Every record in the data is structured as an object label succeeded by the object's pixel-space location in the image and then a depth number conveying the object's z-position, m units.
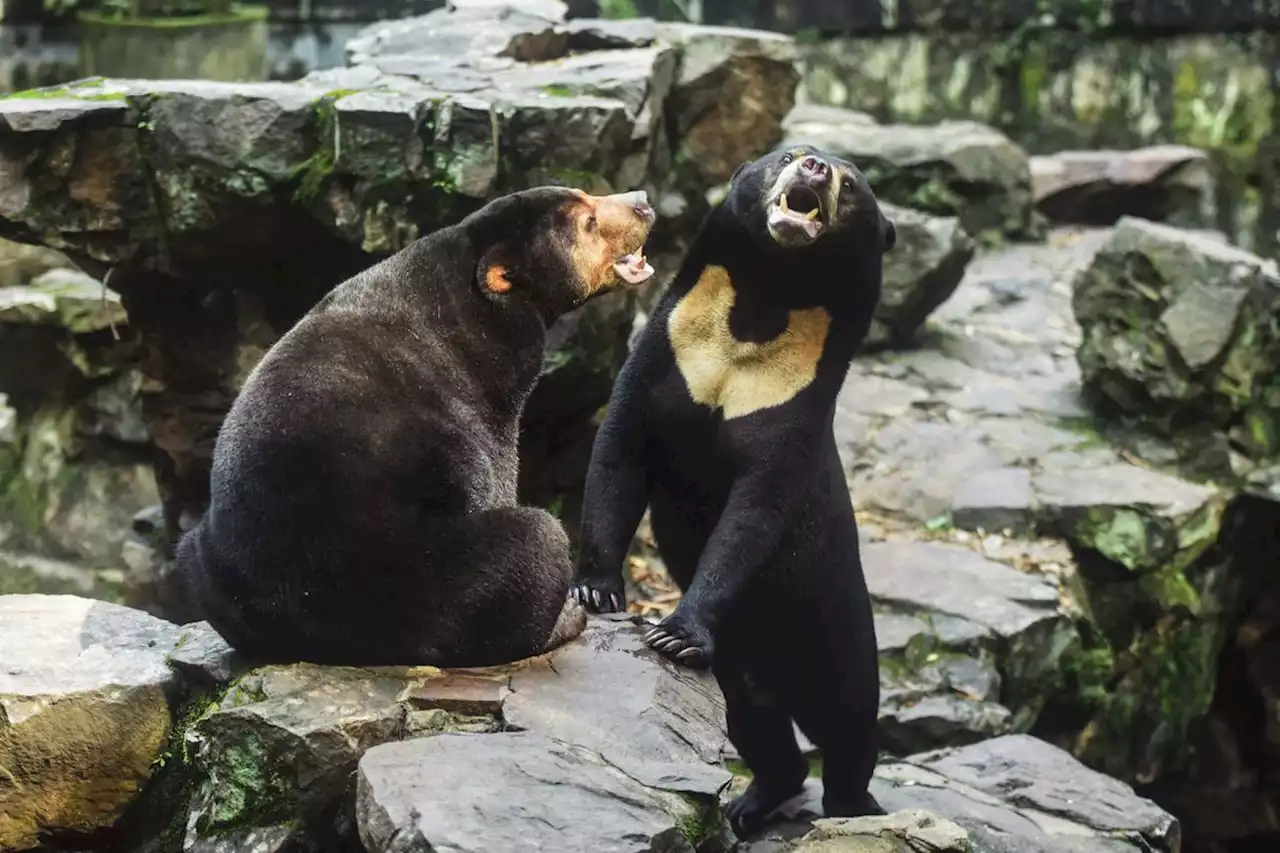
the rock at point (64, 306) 8.66
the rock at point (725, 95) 9.02
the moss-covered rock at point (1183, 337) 8.69
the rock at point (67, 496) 8.69
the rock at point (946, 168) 12.08
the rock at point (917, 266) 9.81
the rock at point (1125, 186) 13.16
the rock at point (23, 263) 9.55
